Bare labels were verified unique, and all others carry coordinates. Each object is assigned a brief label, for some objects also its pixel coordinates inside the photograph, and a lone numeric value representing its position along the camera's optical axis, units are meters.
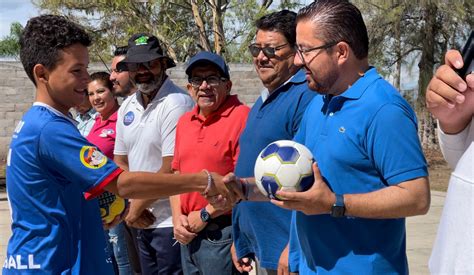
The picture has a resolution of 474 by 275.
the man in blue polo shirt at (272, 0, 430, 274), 2.65
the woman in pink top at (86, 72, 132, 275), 5.82
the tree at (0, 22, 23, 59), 74.12
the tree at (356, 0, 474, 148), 19.77
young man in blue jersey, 3.15
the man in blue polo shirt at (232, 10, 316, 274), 3.87
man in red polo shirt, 4.50
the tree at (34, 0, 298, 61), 26.91
